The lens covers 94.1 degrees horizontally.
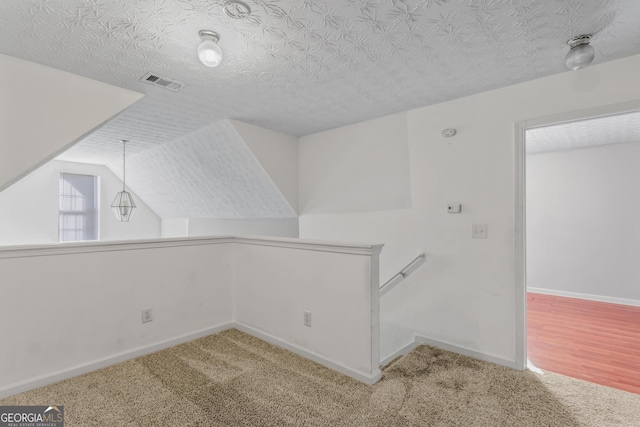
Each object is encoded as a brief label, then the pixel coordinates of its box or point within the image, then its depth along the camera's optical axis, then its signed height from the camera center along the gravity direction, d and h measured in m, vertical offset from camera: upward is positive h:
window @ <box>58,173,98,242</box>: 5.69 +0.20
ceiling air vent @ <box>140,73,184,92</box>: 2.28 +1.09
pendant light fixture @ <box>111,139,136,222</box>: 4.75 +0.20
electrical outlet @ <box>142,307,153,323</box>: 2.57 -0.84
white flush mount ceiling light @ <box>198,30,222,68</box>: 1.70 +0.97
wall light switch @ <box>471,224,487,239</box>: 2.59 -0.13
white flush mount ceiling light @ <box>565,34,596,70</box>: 1.79 +1.00
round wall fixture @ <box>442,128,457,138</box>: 2.76 +0.79
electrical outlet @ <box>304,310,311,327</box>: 2.50 -0.85
